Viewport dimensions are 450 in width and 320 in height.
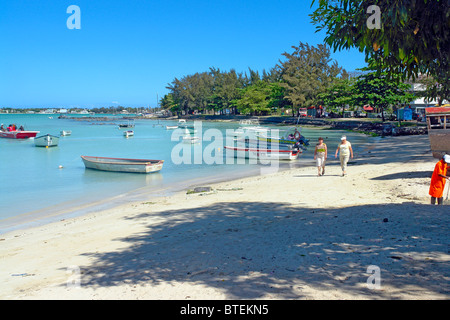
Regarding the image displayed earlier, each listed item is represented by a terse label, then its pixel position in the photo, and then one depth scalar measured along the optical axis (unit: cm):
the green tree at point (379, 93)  6181
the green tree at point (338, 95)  7764
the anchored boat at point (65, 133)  7929
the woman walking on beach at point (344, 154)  1758
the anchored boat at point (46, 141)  5247
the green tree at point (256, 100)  12081
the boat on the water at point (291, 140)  3347
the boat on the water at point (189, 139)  5675
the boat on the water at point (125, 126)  10756
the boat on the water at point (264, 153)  3137
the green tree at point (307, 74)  9519
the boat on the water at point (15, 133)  6431
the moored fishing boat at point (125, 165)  2739
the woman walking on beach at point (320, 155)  1831
